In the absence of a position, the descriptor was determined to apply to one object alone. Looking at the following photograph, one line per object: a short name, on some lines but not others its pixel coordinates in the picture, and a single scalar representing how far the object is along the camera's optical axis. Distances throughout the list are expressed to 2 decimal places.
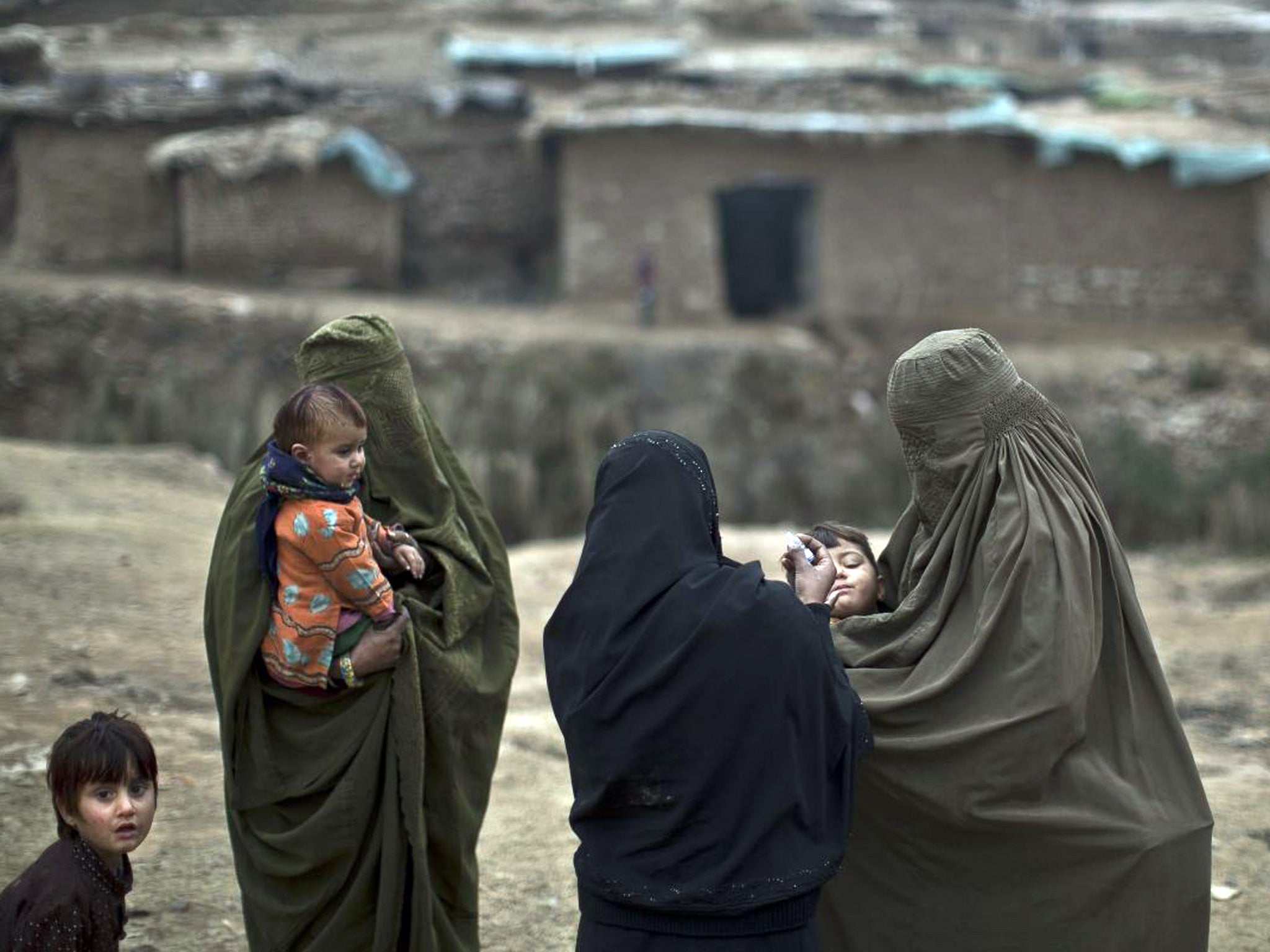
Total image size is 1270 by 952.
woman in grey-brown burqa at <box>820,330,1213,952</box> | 2.93
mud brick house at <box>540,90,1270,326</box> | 15.12
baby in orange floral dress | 3.24
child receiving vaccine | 3.31
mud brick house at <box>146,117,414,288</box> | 14.67
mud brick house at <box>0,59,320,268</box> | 14.99
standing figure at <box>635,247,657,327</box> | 15.09
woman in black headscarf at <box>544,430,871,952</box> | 2.53
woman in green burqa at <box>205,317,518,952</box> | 3.44
